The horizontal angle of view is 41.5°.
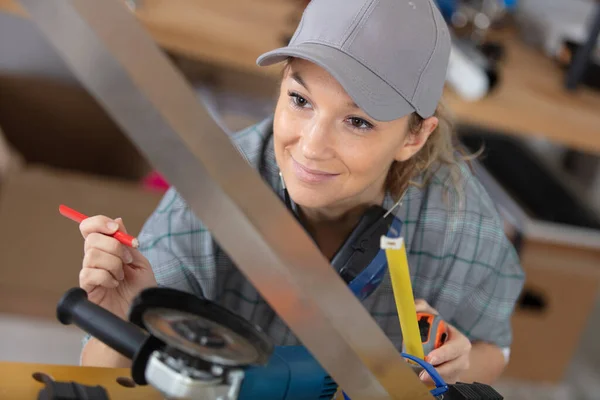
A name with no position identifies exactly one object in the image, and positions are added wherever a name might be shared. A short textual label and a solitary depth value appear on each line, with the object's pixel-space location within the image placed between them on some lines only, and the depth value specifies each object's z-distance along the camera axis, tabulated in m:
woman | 0.81
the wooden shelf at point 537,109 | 1.76
